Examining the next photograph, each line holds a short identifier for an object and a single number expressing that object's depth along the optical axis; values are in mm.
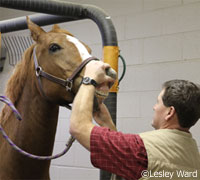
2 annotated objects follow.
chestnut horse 3292
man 2769
